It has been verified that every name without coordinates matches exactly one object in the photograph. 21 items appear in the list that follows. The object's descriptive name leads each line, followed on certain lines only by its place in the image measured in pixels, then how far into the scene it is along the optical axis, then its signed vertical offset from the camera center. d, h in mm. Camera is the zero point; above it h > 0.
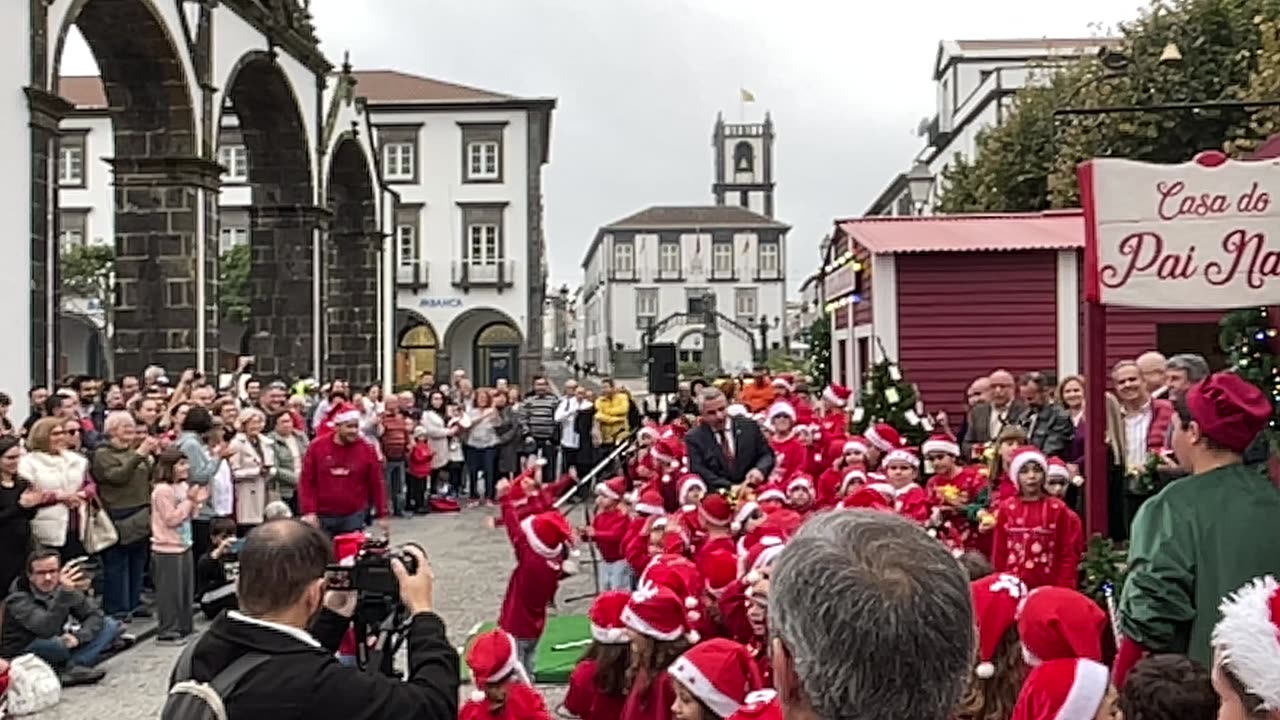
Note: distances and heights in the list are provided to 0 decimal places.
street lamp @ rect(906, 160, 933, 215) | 28703 +3828
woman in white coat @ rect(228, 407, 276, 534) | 12523 -770
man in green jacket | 4176 -464
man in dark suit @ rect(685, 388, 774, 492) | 11367 -592
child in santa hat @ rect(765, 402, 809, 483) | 11758 -616
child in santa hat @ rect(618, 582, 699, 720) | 5410 -957
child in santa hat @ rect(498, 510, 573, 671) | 7922 -1097
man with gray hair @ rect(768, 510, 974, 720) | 1936 -337
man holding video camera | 3178 -625
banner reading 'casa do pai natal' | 5758 +538
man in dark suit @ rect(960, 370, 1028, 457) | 11219 -334
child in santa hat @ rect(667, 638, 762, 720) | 4367 -921
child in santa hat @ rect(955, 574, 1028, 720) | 4629 -921
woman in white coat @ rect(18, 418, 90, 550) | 9914 -663
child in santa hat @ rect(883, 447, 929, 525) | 8211 -679
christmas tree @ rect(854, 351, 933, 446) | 13859 -330
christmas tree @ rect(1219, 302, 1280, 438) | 5660 +88
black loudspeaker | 22797 +90
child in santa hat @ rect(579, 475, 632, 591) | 10039 -1094
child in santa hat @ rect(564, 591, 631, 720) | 5723 -1169
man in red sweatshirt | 11734 -813
